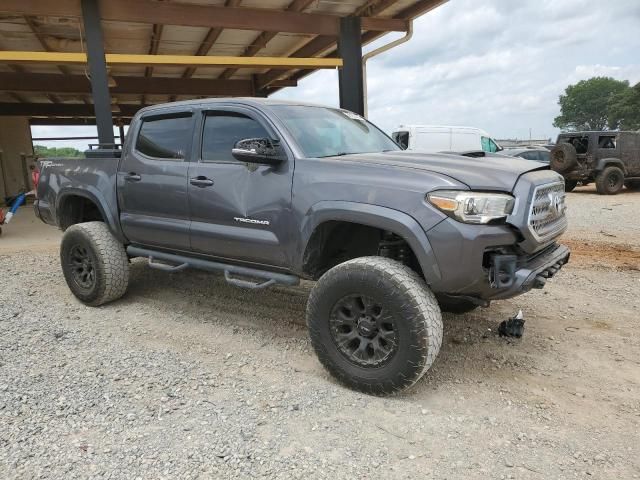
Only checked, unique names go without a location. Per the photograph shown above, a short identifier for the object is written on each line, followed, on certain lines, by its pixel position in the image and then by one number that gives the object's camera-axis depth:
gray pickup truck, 2.85
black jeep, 14.34
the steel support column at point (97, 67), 7.52
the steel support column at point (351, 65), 9.05
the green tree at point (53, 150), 27.20
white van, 16.86
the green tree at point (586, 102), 90.00
